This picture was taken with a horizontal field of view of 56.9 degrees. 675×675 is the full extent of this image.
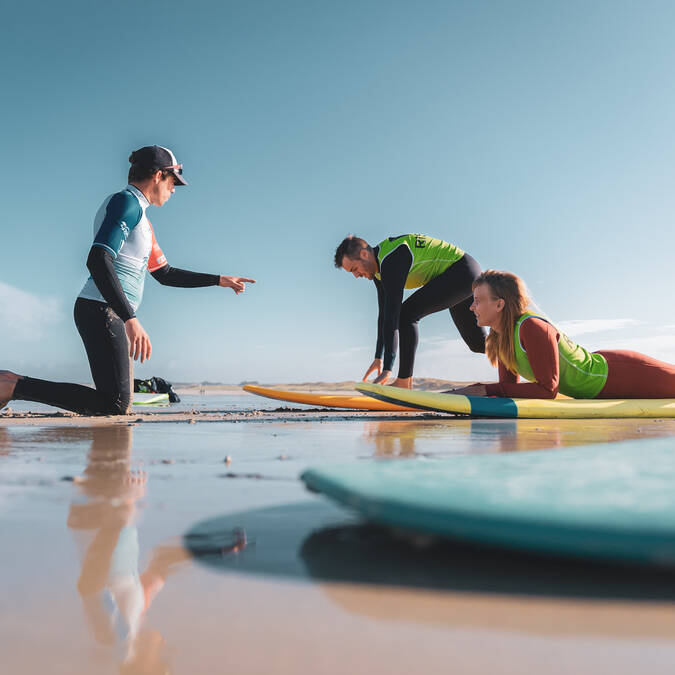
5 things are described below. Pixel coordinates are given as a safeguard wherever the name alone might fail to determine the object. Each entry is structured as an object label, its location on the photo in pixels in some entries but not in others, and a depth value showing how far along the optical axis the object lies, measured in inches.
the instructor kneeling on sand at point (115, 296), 137.1
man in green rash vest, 196.9
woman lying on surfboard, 156.2
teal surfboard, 29.9
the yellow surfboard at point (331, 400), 184.4
